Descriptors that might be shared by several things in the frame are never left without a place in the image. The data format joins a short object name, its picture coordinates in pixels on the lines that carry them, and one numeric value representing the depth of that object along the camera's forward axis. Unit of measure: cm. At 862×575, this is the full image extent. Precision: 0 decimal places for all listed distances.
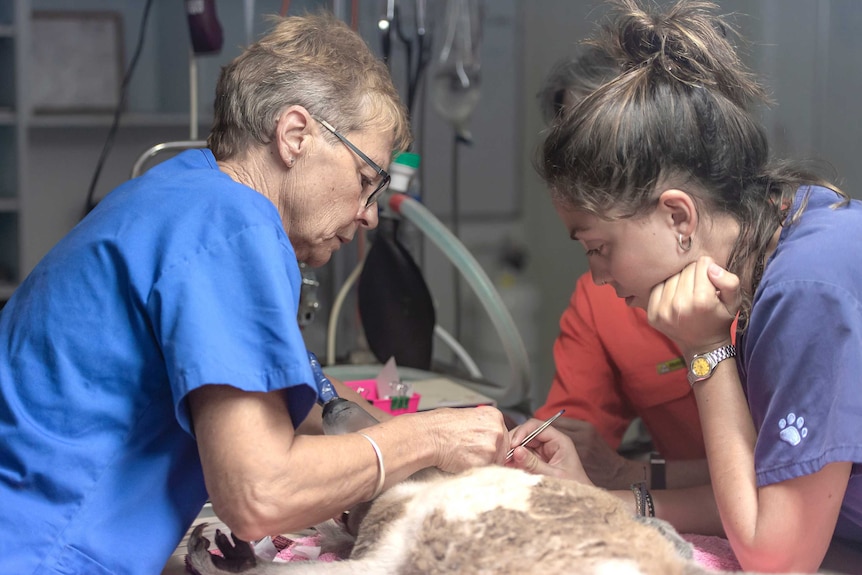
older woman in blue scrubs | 97
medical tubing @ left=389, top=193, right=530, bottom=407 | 187
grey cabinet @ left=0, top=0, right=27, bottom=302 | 291
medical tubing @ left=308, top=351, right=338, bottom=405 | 135
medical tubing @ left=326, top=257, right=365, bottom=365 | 230
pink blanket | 119
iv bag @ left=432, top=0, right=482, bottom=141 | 280
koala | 90
